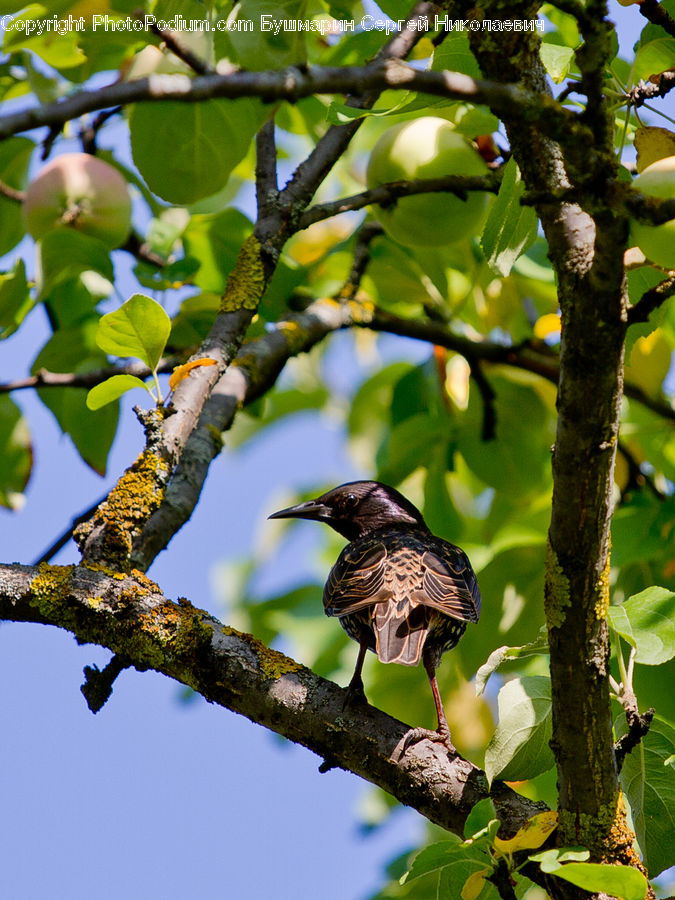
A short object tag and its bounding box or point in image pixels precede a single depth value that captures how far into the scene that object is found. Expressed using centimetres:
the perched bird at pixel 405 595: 592
